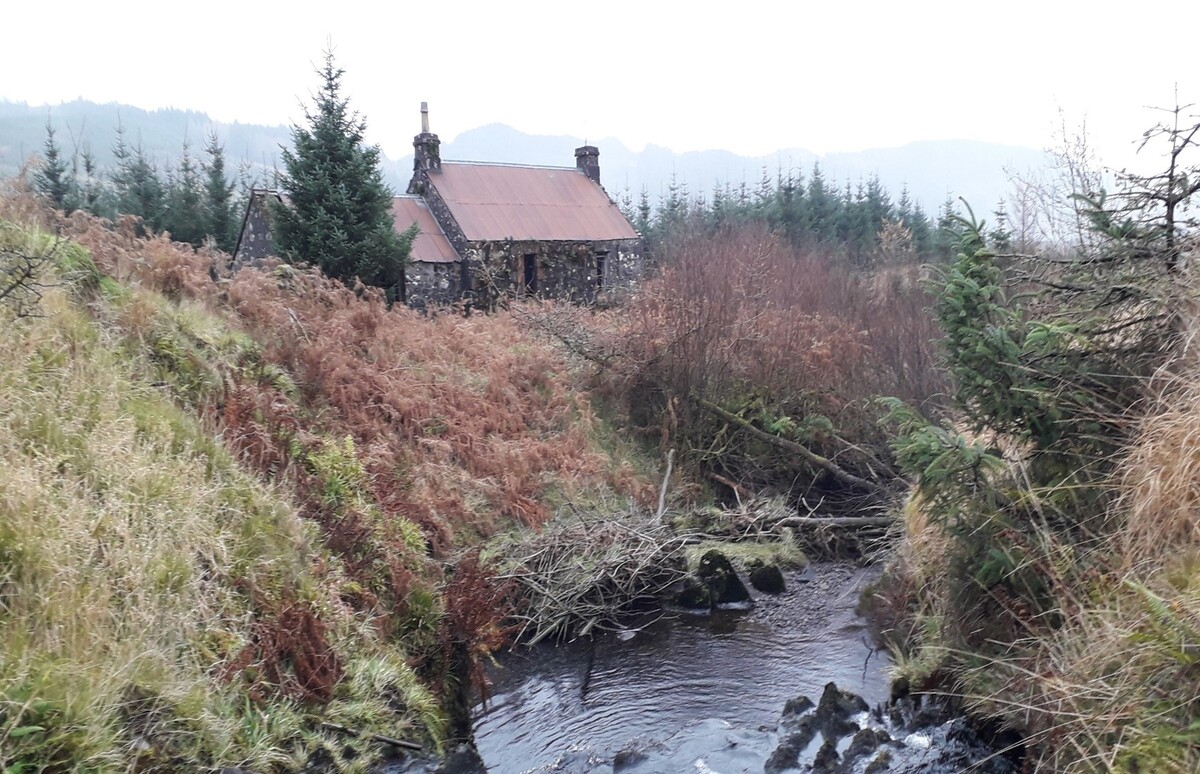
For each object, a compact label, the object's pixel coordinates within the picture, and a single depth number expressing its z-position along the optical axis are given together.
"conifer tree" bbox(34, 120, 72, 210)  27.41
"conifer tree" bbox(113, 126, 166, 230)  27.27
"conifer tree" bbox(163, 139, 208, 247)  26.55
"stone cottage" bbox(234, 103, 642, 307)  20.48
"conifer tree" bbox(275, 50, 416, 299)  15.80
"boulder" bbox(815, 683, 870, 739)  6.51
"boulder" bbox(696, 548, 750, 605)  9.74
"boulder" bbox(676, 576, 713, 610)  9.60
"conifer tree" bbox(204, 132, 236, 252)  27.39
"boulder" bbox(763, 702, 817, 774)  6.14
